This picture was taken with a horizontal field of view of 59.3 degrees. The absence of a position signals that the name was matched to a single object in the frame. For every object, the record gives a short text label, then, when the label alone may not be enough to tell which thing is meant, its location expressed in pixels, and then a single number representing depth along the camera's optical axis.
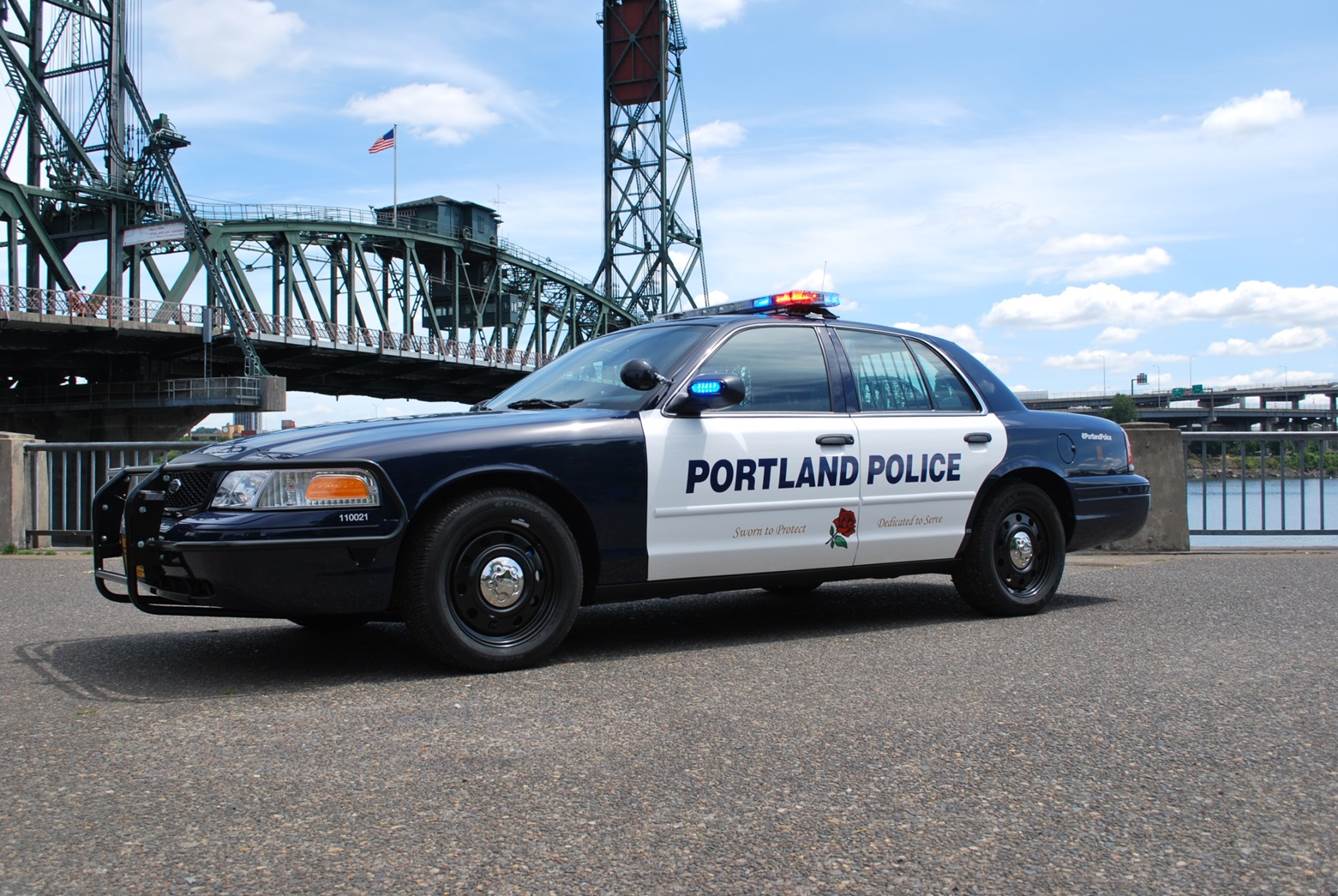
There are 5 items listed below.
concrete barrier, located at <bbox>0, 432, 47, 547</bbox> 9.99
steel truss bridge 54.16
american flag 65.50
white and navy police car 4.36
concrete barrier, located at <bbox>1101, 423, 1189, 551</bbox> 9.60
